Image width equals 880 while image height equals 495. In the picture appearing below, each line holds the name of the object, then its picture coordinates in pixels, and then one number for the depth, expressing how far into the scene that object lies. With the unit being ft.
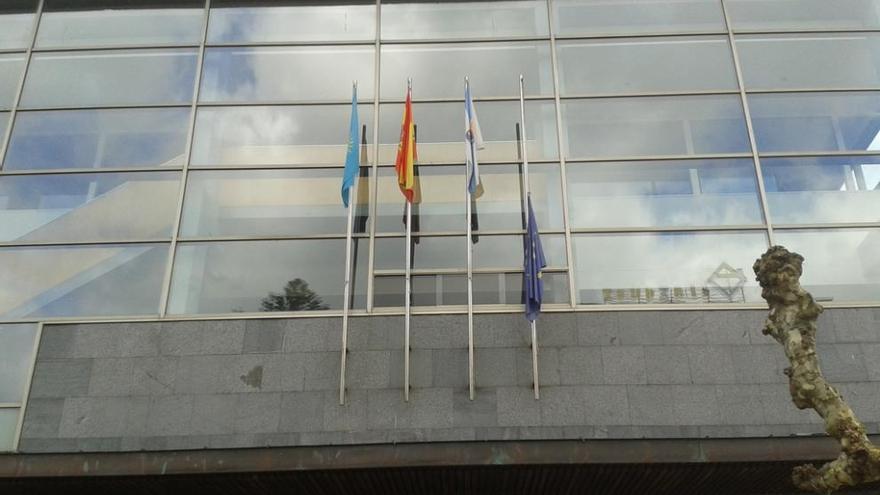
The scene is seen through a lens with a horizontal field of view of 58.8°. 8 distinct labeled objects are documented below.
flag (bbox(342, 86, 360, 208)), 39.86
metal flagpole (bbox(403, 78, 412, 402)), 36.61
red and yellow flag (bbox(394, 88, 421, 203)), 39.63
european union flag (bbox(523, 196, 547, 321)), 36.76
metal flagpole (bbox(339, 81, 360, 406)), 36.85
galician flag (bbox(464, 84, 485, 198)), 39.83
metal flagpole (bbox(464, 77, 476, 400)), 36.55
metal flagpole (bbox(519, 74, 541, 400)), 42.10
